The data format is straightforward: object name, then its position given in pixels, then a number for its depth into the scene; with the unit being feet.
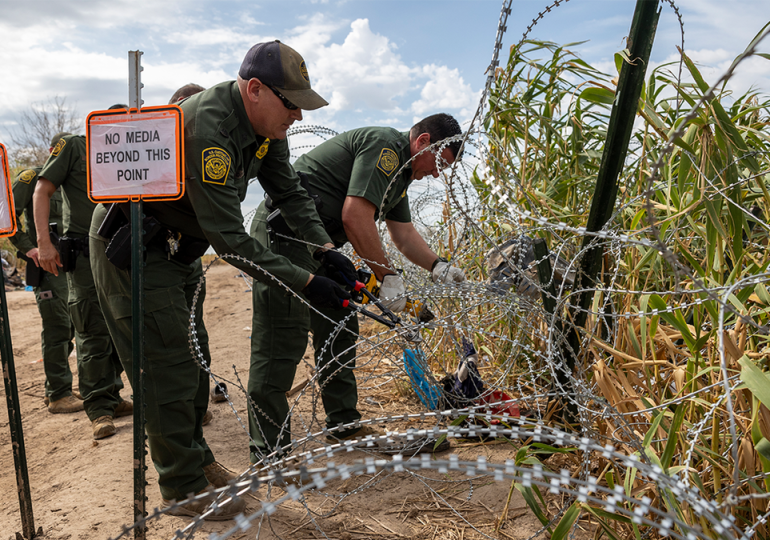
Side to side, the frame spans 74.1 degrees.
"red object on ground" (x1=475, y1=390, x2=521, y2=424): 8.13
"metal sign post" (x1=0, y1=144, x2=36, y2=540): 6.54
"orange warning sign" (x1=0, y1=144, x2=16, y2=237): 7.15
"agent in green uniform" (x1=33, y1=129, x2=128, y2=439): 11.00
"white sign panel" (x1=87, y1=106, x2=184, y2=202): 5.73
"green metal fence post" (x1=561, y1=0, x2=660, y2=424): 5.43
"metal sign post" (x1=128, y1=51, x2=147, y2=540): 5.75
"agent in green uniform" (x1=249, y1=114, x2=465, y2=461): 8.45
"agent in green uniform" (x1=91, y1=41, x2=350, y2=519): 6.69
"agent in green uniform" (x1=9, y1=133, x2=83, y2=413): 12.51
